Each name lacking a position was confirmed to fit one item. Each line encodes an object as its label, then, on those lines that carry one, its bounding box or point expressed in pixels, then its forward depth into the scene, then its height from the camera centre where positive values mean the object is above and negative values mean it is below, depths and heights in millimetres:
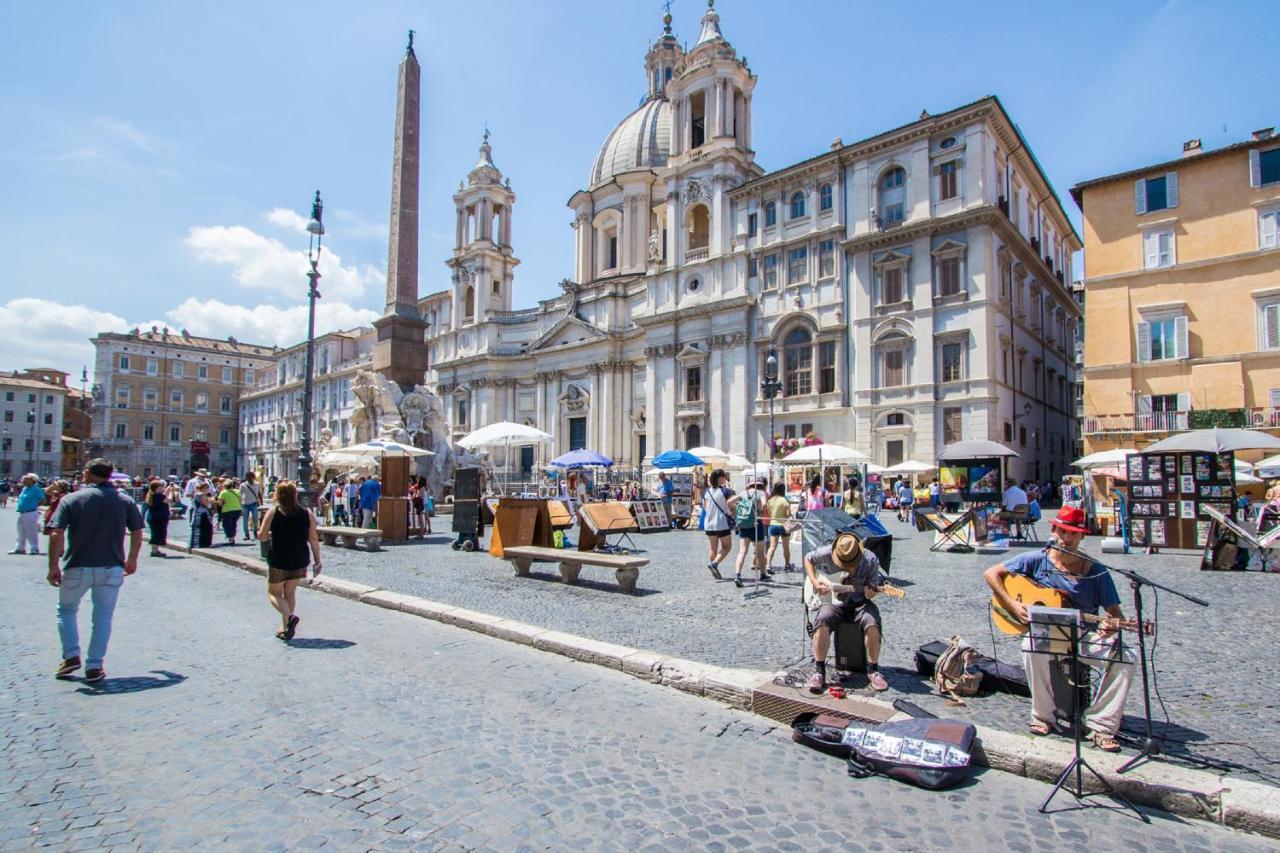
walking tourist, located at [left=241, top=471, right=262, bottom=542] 16484 -815
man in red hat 4016 -843
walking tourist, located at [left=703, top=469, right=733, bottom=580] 10492 -688
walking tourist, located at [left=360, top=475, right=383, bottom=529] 17484 -721
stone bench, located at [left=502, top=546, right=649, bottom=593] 9047 -1221
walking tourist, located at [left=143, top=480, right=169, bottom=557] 14079 -930
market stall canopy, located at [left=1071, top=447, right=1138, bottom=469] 18422 +451
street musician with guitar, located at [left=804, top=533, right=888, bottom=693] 5195 -1007
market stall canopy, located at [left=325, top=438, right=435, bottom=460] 17480 +555
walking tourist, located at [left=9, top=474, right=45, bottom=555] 13836 -931
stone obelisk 22953 +7329
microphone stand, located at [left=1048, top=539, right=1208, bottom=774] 3738 -1238
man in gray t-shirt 5355 -731
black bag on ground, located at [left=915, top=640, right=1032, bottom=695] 5023 -1451
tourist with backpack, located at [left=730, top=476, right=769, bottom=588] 10094 -751
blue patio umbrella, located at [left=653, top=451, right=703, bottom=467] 20812 +392
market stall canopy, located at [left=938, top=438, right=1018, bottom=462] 16547 +612
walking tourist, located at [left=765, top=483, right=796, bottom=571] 10406 -671
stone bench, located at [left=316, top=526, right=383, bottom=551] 14172 -1345
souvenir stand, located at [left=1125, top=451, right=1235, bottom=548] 13523 -376
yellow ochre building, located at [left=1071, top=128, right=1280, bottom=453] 25547 +6995
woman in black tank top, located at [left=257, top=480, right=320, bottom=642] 6828 -765
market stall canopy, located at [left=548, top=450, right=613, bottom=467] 21438 +381
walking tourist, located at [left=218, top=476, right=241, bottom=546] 15414 -921
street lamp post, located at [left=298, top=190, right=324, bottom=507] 18938 +3739
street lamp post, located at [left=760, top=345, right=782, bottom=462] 23688 +3246
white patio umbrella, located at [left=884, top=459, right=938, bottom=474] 22384 +251
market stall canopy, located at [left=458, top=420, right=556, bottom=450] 19125 +990
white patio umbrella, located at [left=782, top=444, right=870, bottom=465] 18578 +514
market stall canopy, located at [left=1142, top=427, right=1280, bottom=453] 13047 +671
